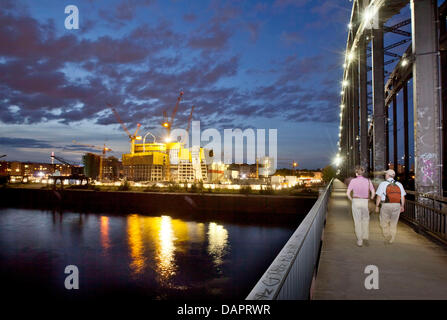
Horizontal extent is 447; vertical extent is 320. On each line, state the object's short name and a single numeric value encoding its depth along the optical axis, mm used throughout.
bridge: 4512
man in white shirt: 8148
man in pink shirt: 7914
